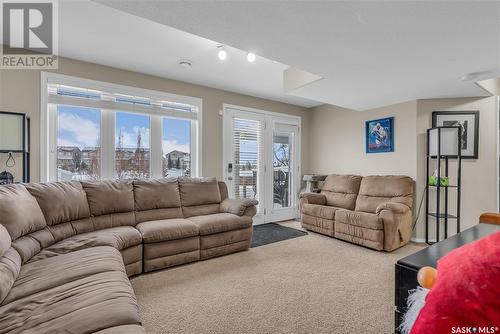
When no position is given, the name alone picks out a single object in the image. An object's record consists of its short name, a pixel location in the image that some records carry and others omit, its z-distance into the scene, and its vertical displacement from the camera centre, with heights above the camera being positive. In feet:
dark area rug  12.30 -3.97
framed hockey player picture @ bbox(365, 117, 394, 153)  13.48 +1.65
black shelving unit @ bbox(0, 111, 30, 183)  8.37 +0.43
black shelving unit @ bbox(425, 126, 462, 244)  10.88 -1.31
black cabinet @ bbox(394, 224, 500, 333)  3.30 -1.42
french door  14.64 +0.21
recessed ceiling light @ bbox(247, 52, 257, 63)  9.27 +4.05
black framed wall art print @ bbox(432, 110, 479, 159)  11.61 +1.91
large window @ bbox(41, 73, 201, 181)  9.78 +1.37
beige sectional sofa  3.83 -2.34
